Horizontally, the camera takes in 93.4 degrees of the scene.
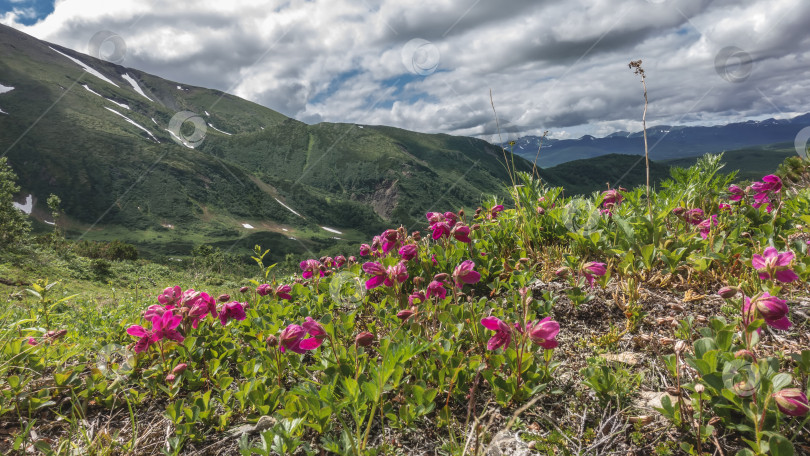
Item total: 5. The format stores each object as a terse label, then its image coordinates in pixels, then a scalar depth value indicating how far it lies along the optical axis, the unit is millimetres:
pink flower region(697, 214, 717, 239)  3241
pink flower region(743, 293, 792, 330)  1663
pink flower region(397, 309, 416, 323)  2401
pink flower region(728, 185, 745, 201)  3997
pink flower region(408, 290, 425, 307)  2865
